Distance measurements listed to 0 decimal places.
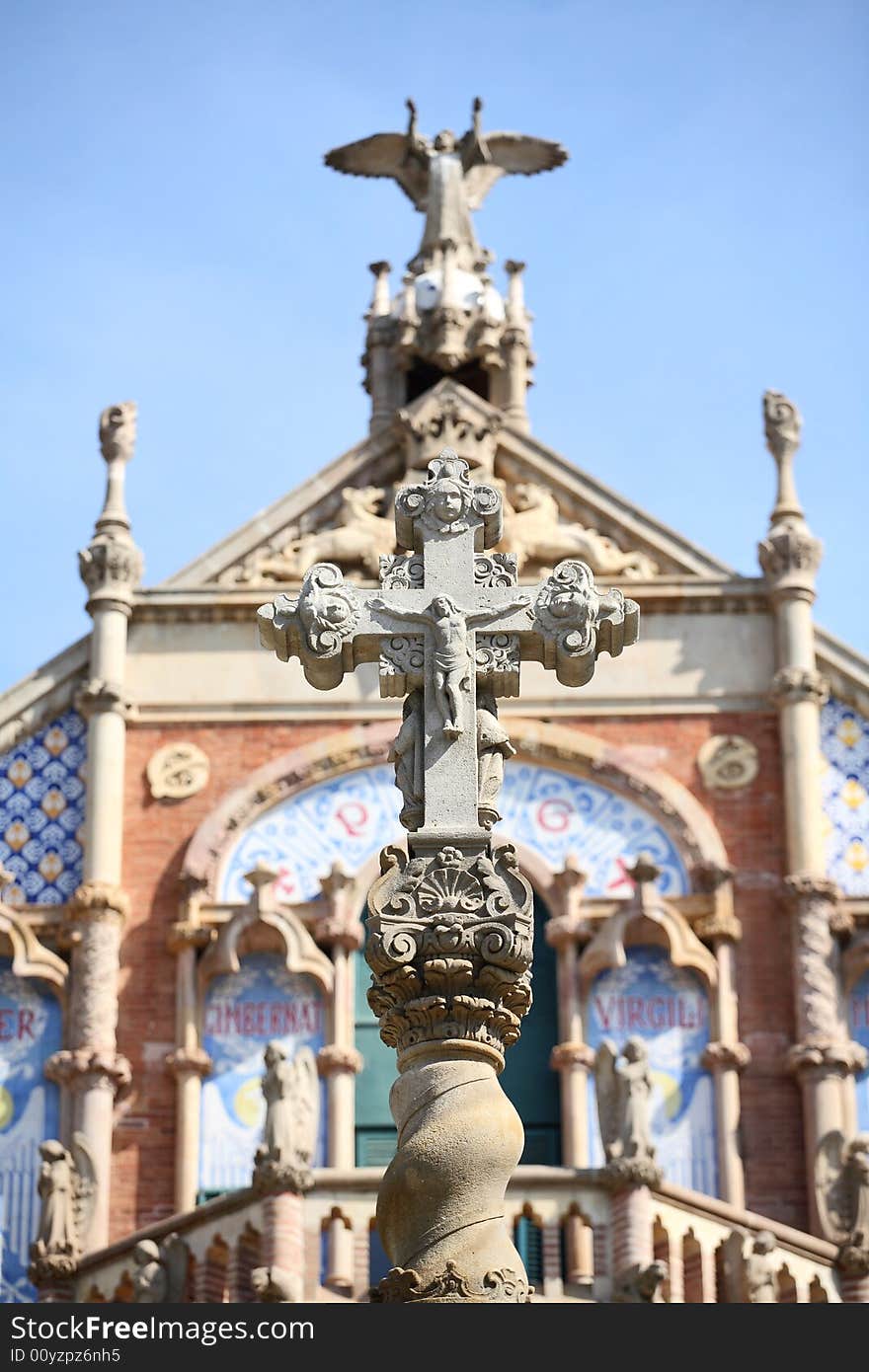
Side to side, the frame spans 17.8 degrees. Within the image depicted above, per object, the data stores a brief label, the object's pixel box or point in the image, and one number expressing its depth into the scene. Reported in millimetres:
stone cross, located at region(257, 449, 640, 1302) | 9977
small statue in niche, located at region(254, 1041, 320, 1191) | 18234
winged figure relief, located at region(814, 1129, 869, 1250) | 19922
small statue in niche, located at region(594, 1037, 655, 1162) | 18312
